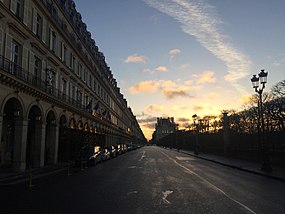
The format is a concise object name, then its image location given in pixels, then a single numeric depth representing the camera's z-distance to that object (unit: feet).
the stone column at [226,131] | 96.49
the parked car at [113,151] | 106.83
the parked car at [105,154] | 86.50
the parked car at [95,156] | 69.67
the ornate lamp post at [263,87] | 52.88
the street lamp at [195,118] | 126.08
